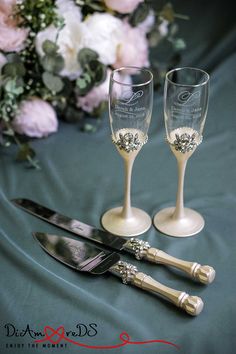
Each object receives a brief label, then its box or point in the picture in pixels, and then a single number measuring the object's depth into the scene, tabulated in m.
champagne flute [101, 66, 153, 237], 0.90
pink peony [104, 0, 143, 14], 1.30
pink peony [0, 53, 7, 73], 1.19
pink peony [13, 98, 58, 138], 1.25
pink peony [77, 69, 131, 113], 1.32
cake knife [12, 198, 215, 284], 0.86
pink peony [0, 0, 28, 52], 1.16
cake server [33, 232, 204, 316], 0.81
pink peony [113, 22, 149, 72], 1.35
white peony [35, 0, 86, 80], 1.24
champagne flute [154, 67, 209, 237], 0.89
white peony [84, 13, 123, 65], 1.28
